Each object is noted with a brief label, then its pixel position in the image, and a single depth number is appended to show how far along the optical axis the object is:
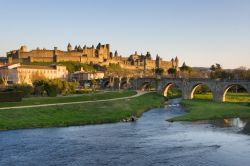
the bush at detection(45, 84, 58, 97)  68.56
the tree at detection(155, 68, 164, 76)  163.50
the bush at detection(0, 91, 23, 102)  54.92
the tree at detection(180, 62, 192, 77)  180.38
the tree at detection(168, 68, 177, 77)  160.19
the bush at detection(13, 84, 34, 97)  65.56
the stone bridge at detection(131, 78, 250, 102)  75.12
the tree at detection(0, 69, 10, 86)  114.28
